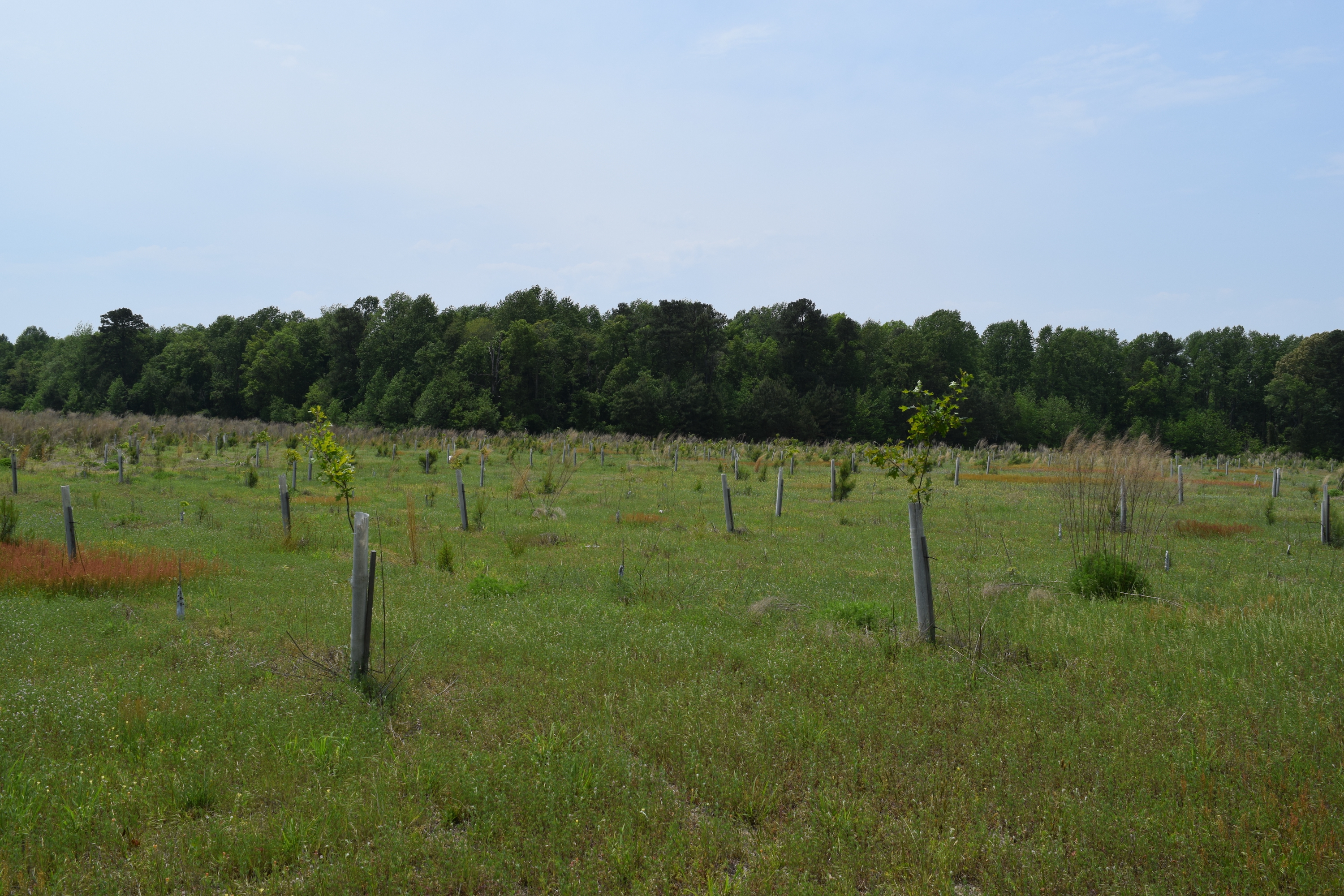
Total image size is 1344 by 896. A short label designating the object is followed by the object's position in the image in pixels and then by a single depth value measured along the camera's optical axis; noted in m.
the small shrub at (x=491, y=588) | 10.23
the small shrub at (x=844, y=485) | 25.06
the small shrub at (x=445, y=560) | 12.06
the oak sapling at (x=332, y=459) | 16.48
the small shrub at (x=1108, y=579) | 9.73
